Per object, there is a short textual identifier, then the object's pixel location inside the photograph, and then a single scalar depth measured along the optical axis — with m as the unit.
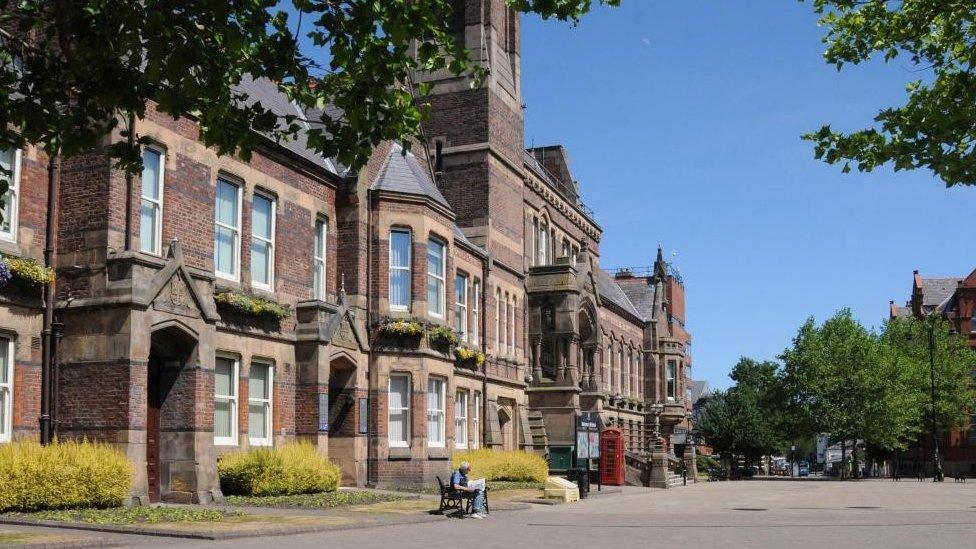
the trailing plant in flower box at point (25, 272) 18.03
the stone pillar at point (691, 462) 55.04
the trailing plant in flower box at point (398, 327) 28.61
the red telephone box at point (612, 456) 41.87
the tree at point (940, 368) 71.81
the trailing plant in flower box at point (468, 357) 34.42
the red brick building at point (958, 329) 80.00
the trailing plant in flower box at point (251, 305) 22.88
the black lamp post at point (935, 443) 59.58
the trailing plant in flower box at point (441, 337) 30.00
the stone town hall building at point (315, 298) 19.27
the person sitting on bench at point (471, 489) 21.52
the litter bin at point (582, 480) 31.00
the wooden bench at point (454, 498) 21.64
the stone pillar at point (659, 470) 44.38
